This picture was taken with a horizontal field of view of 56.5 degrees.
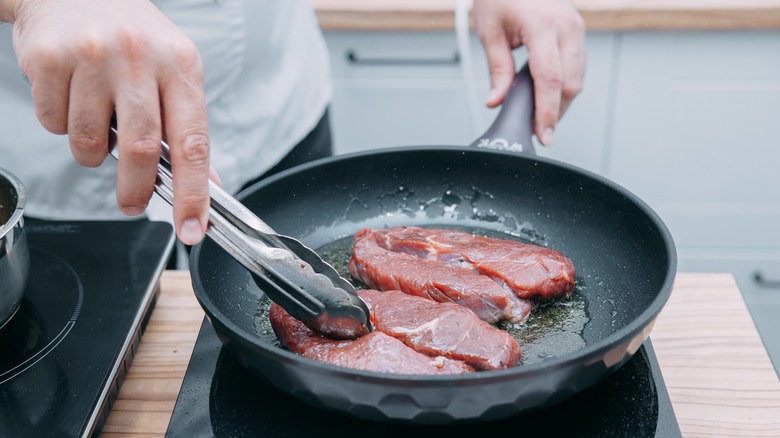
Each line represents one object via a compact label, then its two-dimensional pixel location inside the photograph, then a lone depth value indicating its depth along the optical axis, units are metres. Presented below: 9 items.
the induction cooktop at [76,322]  0.93
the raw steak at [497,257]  1.14
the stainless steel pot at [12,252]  0.95
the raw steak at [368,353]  0.93
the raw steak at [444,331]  0.97
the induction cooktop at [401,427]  0.90
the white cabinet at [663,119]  2.32
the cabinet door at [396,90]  2.40
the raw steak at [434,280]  1.12
